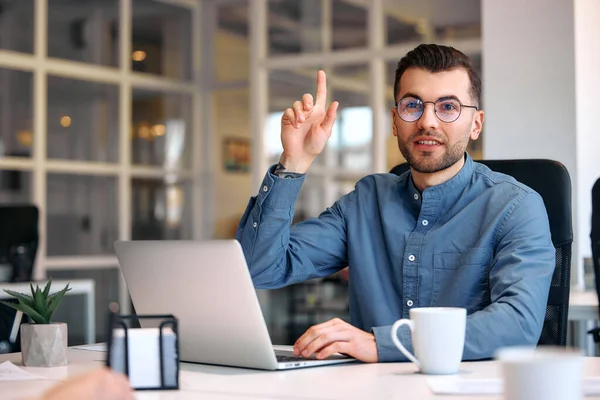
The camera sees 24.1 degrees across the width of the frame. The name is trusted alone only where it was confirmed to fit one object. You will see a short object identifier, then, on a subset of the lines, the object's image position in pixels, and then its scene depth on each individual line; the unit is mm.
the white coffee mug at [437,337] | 2046
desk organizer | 1984
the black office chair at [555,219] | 2598
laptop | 2088
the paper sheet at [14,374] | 2142
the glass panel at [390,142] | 7673
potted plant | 2280
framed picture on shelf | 9138
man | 2498
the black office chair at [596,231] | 3514
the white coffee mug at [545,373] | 1587
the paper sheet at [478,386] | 1903
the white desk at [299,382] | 1929
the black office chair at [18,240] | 5459
